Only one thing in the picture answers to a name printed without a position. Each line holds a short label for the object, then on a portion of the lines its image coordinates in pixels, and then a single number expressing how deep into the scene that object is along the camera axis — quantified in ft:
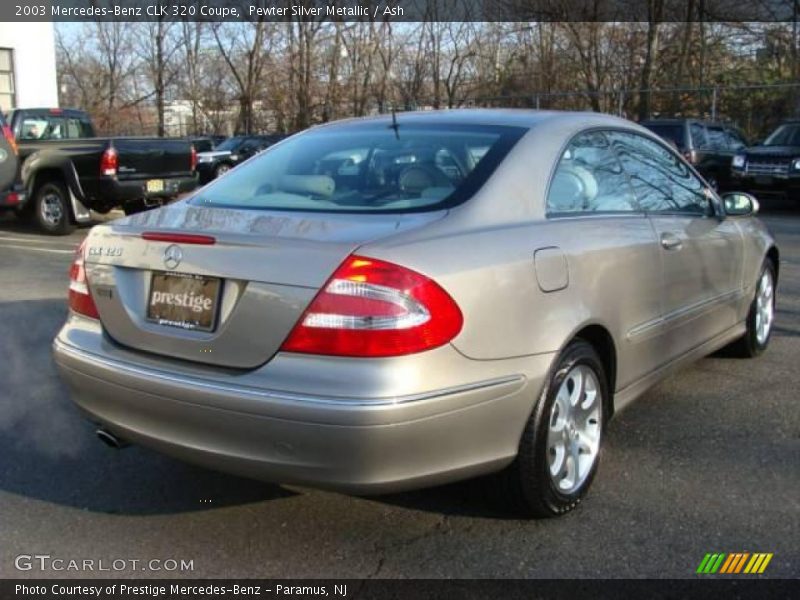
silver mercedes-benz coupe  8.84
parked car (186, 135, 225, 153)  84.07
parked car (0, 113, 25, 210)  35.88
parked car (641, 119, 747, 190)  53.16
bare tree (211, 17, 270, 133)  125.59
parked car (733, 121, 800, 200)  47.93
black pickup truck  39.22
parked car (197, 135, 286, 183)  76.43
